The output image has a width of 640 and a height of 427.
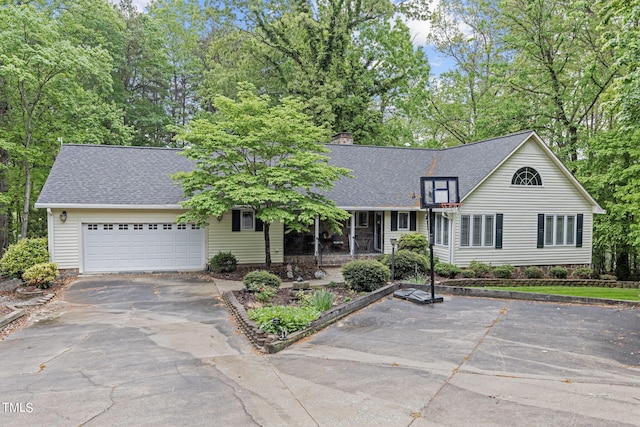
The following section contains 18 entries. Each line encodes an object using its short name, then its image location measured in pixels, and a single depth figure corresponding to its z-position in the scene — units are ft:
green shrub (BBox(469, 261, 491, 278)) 51.37
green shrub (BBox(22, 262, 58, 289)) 40.16
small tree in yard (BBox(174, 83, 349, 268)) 42.34
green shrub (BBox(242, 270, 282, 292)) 38.49
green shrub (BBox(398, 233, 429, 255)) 55.16
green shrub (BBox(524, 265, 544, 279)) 51.98
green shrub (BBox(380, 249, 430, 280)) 45.78
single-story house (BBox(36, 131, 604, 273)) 49.08
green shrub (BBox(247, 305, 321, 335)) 26.06
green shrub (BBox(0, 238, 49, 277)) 43.39
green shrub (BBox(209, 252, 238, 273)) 49.88
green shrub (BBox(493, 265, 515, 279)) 51.34
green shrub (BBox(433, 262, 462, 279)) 49.52
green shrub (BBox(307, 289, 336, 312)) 31.66
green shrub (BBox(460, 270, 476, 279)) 49.85
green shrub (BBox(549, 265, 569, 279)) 52.75
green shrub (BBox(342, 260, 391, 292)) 39.96
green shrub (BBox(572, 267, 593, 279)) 54.08
